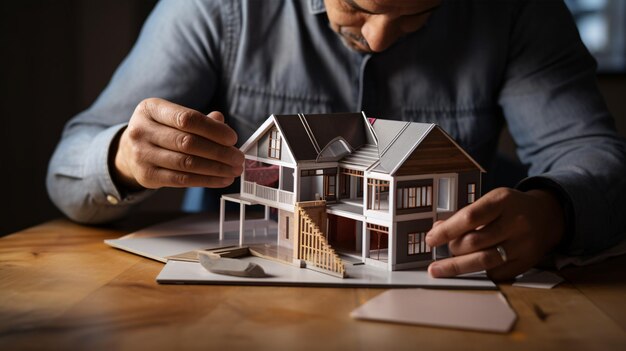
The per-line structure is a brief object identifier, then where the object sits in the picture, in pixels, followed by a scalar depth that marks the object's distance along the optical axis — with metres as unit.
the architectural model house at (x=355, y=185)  1.39
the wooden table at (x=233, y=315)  1.03
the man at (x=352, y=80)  1.81
